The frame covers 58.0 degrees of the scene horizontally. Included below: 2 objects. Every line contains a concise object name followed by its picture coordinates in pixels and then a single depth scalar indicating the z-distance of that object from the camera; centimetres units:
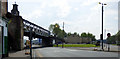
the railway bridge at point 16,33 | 2040
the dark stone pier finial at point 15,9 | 2957
